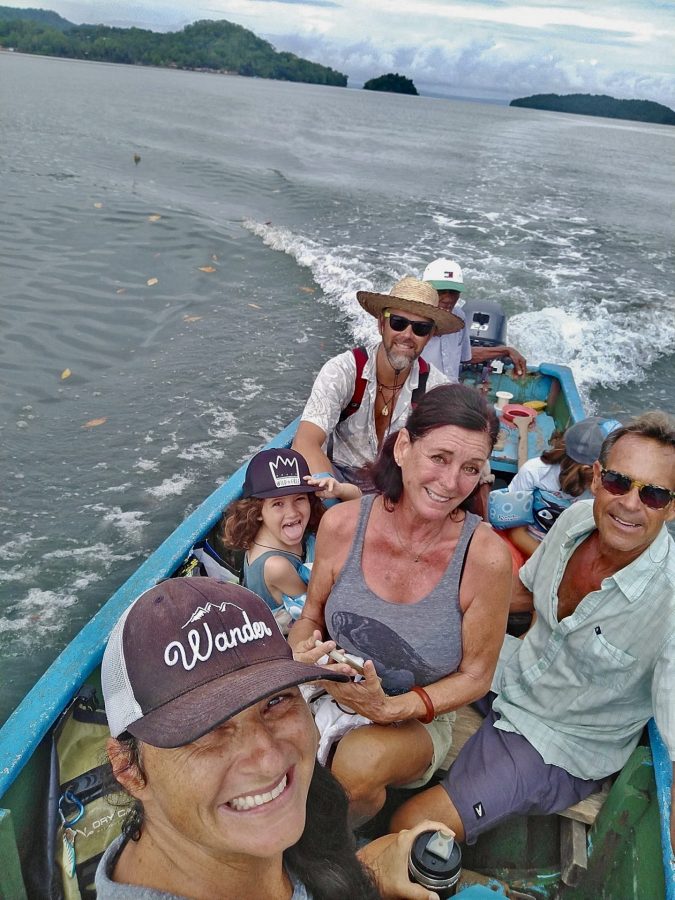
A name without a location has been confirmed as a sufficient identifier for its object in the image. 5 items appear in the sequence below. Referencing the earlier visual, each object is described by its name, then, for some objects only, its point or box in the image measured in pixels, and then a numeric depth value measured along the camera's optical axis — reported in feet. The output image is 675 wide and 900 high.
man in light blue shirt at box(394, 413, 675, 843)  7.39
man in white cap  16.94
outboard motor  21.49
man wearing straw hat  11.98
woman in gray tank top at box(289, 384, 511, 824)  7.49
